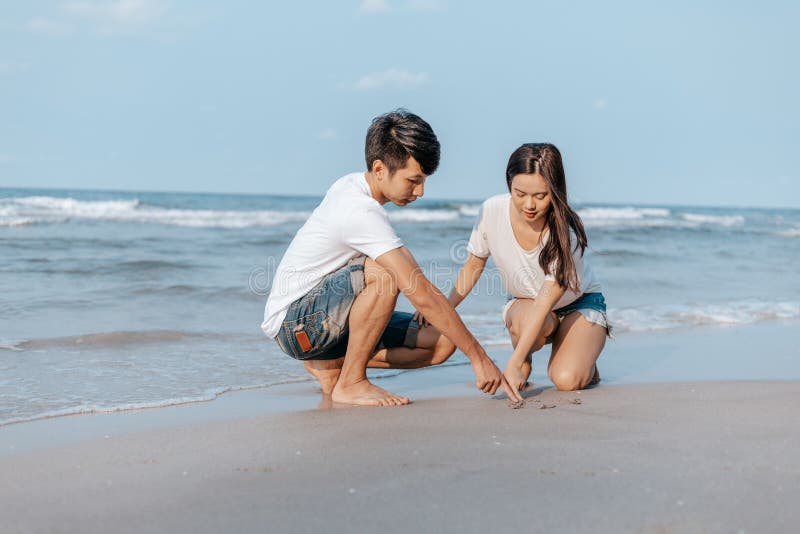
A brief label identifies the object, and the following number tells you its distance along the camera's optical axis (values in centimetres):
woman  371
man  335
